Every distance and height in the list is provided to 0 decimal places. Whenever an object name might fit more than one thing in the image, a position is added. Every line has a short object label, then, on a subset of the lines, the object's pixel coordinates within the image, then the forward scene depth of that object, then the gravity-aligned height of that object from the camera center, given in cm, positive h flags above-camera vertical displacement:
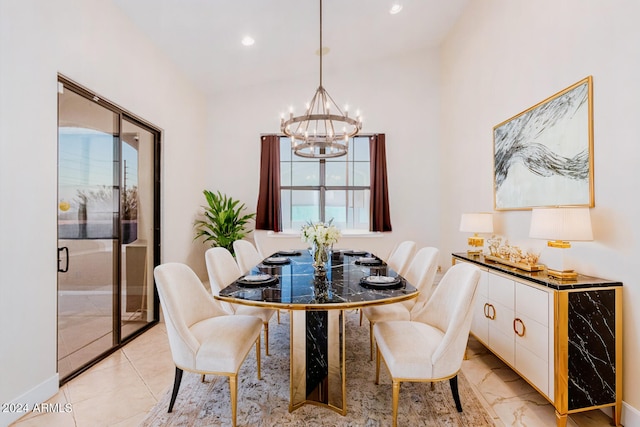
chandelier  261 +78
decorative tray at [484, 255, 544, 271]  220 -40
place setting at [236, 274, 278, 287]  207 -46
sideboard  179 -79
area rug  183 -126
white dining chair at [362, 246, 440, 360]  243 -67
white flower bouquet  237 -19
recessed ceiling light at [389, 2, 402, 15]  360 +251
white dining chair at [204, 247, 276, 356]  251 -55
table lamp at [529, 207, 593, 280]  189 -9
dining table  172 -52
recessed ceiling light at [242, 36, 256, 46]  368 +216
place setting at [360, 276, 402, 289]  198 -46
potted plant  448 -13
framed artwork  214 +51
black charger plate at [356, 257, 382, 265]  281 -44
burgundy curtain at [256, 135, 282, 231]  493 +47
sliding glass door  237 -13
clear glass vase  241 -34
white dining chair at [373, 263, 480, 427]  167 -78
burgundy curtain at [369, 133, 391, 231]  490 +43
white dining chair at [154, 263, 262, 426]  174 -76
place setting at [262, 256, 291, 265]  289 -45
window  514 +43
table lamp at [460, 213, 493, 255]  314 -11
